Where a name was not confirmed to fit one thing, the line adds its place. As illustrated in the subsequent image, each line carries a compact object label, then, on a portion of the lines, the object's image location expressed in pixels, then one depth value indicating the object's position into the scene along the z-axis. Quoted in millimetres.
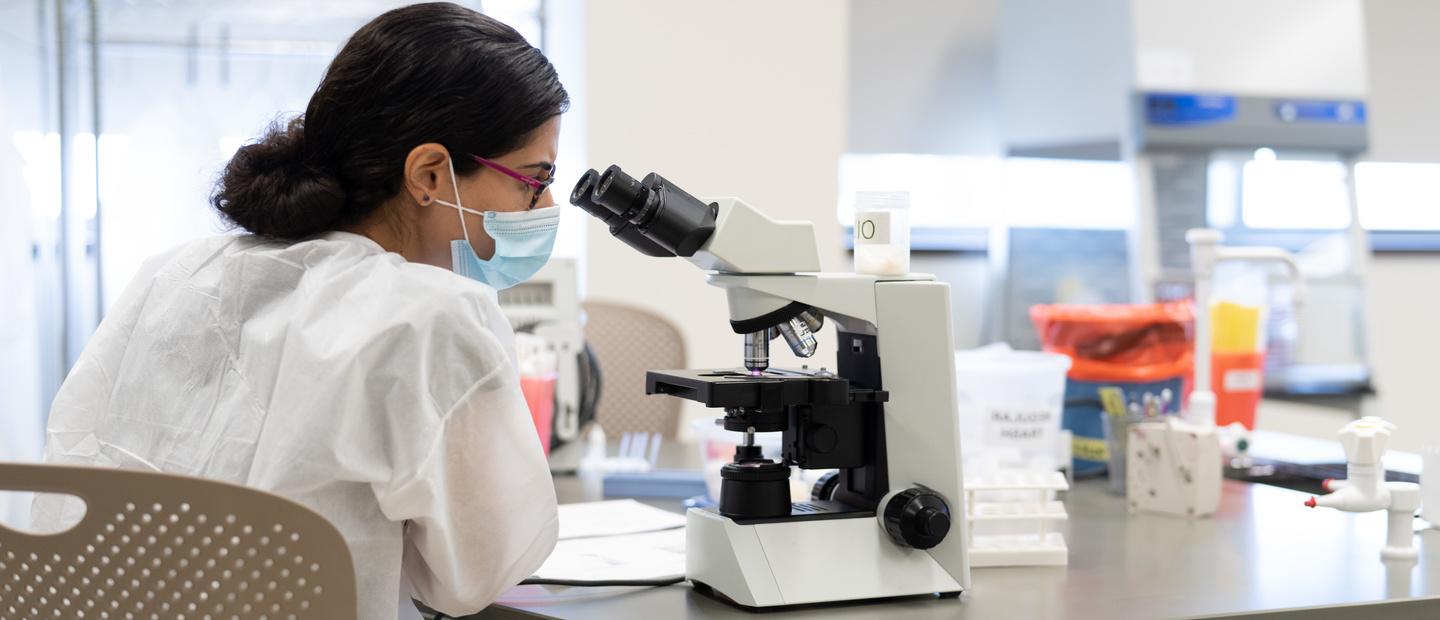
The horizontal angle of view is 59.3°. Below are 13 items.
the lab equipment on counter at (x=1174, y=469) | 1725
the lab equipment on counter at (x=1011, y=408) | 1867
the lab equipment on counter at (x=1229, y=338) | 2277
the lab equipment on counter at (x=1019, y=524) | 1414
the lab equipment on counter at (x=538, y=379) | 2014
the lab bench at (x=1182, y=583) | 1225
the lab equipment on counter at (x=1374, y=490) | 1454
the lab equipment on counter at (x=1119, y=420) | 1898
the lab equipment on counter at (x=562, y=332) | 2273
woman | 1072
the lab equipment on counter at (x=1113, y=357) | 2068
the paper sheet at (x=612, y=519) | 1565
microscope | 1221
